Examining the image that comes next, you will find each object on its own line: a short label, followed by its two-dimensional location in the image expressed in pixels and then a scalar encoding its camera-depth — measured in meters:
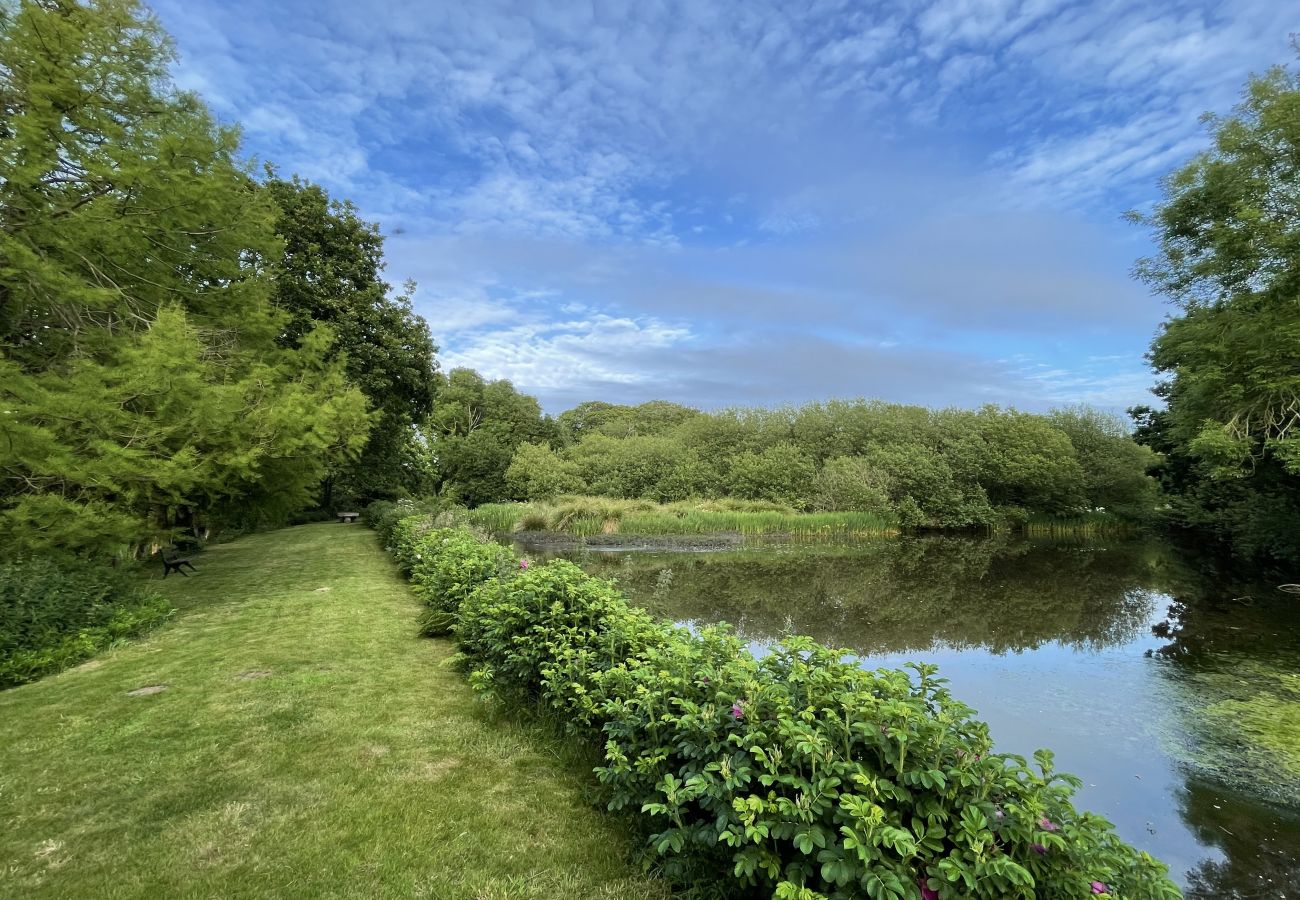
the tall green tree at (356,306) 19.23
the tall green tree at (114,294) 6.76
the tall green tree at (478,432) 35.19
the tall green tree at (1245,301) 13.60
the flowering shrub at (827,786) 1.87
